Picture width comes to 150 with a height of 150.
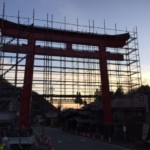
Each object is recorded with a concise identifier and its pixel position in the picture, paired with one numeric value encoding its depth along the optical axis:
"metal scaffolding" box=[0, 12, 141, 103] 17.14
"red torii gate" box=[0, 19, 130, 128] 15.92
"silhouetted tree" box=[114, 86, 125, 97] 20.06
